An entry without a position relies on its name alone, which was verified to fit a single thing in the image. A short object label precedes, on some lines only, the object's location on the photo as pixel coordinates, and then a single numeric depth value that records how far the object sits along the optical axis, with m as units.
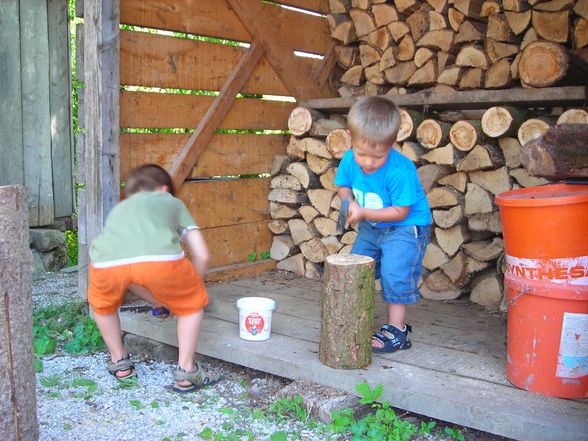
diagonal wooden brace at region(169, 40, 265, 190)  4.20
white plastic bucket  3.23
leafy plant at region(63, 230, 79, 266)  6.17
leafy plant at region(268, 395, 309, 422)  2.77
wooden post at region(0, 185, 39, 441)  1.93
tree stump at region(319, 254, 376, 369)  2.80
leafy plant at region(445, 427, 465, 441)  2.62
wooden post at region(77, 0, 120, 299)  3.64
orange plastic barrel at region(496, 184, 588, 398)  2.40
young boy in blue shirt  2.92
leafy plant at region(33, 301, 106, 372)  3.63
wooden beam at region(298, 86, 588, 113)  3.48
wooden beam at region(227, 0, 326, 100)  4.52
